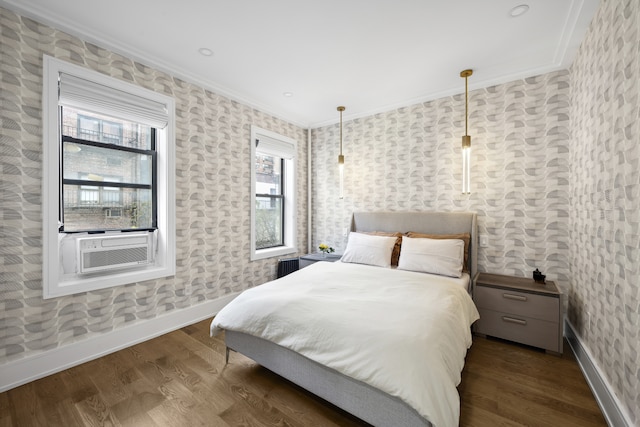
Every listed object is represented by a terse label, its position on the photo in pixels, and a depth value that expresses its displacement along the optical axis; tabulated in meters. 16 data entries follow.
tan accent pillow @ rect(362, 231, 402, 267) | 3.12
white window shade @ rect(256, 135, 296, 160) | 3.65
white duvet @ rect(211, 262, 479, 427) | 1.25
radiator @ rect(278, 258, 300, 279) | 3.84
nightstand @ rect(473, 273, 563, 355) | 2.23
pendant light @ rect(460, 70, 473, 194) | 2.74
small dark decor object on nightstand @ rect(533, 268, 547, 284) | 2.53
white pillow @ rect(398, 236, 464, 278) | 2.63
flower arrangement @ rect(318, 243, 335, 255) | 3.83
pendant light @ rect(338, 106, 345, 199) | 3.64
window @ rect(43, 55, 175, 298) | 2.02
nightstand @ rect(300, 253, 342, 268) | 3.64
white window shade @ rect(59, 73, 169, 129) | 2.10
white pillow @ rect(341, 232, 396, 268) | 3.03
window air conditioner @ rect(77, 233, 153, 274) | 2.23
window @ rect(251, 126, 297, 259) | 3.62
